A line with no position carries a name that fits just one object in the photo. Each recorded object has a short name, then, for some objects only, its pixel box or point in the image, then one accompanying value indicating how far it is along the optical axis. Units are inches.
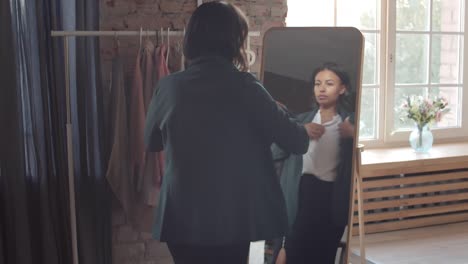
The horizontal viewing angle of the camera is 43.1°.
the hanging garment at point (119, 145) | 110.7
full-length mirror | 92.6
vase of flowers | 168.7
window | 170.9
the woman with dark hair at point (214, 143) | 78.5
